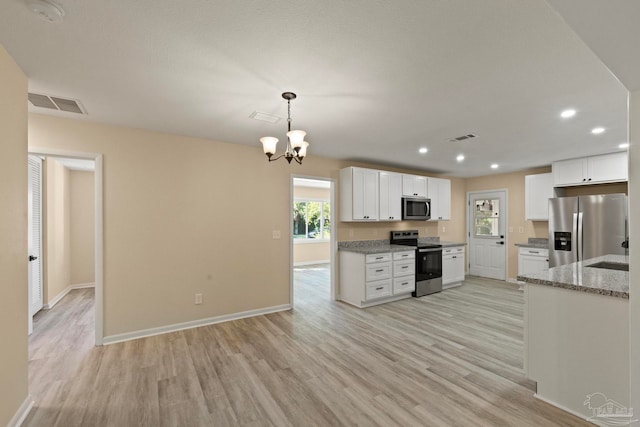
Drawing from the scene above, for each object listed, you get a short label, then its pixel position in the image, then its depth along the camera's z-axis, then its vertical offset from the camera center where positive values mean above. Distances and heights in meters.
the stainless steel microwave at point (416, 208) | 5.46 +0.08
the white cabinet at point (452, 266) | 5.61 -1.10
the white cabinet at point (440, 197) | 5.95 +0.32
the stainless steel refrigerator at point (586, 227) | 4.20 -0.25
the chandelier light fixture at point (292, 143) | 2.39 +0.61
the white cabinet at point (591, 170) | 4.39 +0.70
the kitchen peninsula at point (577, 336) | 1.83 -0.88
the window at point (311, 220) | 8.68 -0.23
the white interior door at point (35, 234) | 3.83 -0.30
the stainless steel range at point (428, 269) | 5.11 -1.06
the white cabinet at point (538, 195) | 5.38 +0.32
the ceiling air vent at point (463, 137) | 3.59 +0.98
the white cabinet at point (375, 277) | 4.48 -1.08
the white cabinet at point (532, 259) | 5.30 -0.91
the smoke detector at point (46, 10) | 1.38 +1.03
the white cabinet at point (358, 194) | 4.76 +0.31
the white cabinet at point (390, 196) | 5.12 +0.30
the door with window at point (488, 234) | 6.42 -0.53
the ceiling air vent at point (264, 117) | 2.89 +1.01
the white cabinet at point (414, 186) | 5.49 +0.53
